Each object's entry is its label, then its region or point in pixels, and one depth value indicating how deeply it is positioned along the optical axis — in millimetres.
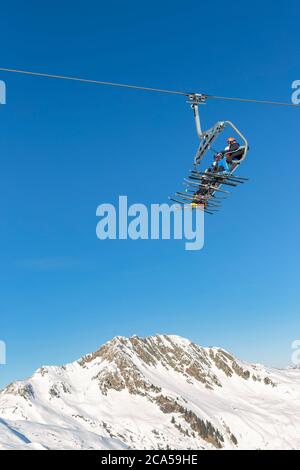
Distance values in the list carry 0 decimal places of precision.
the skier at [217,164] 30691
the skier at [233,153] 30266
